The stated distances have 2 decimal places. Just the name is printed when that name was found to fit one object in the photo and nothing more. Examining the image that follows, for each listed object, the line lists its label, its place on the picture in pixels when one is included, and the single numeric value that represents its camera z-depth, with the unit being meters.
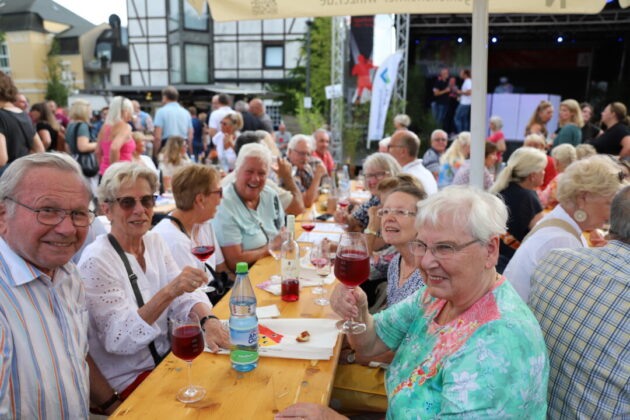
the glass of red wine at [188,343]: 1.44
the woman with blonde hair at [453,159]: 6.43
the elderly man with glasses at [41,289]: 1.40
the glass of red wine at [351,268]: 1.75
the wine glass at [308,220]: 3.39
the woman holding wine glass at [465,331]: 1.18
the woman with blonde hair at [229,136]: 6.64
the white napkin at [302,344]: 1.78
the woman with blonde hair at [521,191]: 3.74
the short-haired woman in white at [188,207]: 2.57
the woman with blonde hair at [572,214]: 2.27
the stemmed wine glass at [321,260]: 2.33
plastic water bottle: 1.65
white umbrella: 2.48
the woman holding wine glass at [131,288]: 1.85
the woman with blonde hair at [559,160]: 4.73
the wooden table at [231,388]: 1.44
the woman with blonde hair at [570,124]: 6.37
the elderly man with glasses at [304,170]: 5.02
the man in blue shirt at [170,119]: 8.04
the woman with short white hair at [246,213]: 3.21
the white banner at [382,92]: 10.05
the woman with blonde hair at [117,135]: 5.29
